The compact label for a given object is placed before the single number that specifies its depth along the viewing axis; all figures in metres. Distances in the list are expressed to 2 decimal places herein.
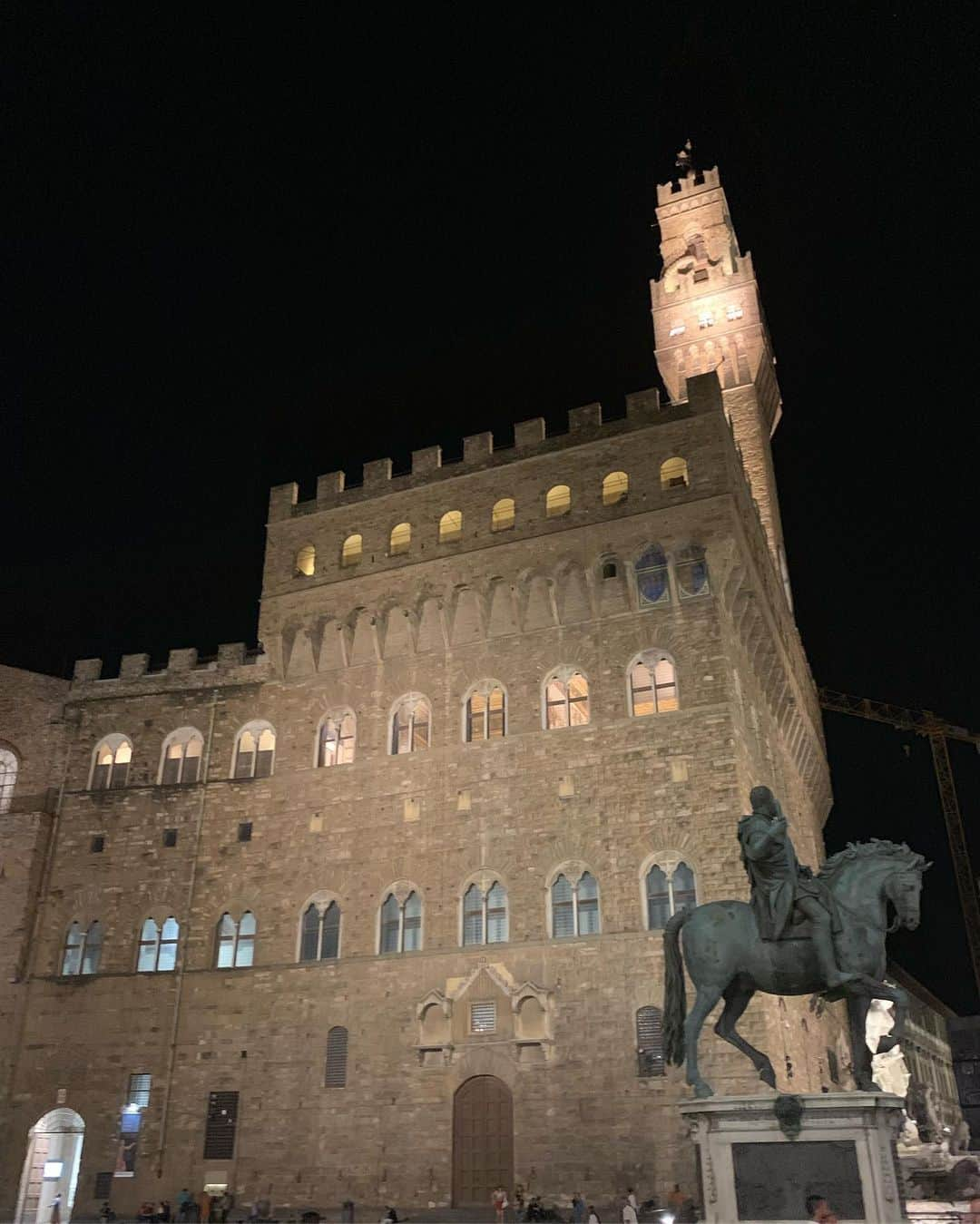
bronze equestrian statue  11.94
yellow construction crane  66.25
